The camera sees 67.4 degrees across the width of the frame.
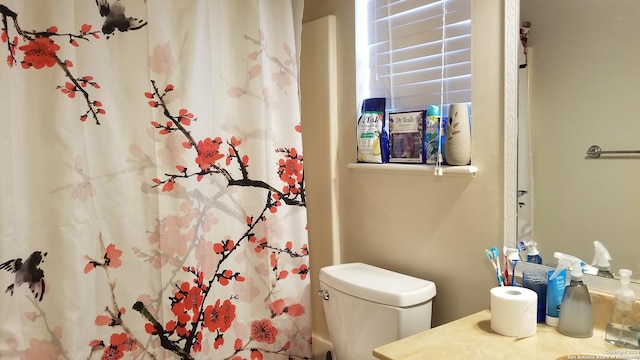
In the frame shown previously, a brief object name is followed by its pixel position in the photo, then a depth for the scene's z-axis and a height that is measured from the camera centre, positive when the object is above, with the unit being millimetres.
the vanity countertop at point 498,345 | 1113 -475
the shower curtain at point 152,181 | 1304 -75
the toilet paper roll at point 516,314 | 1204 -415
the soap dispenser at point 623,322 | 1124 -415
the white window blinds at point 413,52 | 1551 +352
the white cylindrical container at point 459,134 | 1484 +51
